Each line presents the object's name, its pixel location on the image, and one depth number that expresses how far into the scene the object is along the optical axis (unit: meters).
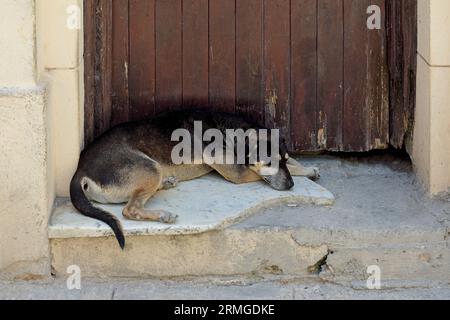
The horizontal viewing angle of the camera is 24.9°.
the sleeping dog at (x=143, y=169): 6.05
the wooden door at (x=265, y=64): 6.75
